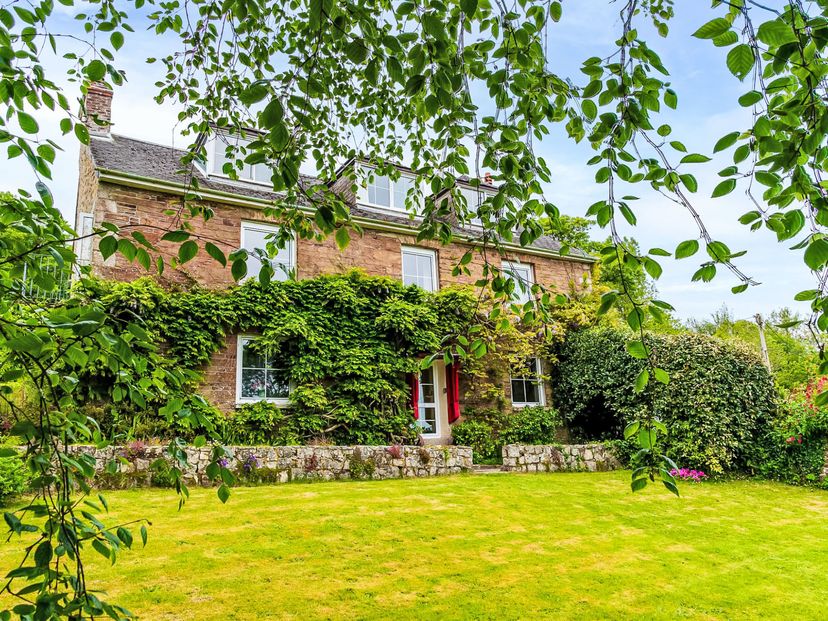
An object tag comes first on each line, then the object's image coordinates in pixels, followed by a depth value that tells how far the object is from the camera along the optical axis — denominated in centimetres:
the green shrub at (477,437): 1372
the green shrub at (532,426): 1427
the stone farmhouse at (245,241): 1193
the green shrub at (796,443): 1056
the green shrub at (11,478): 678
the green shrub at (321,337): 1131
